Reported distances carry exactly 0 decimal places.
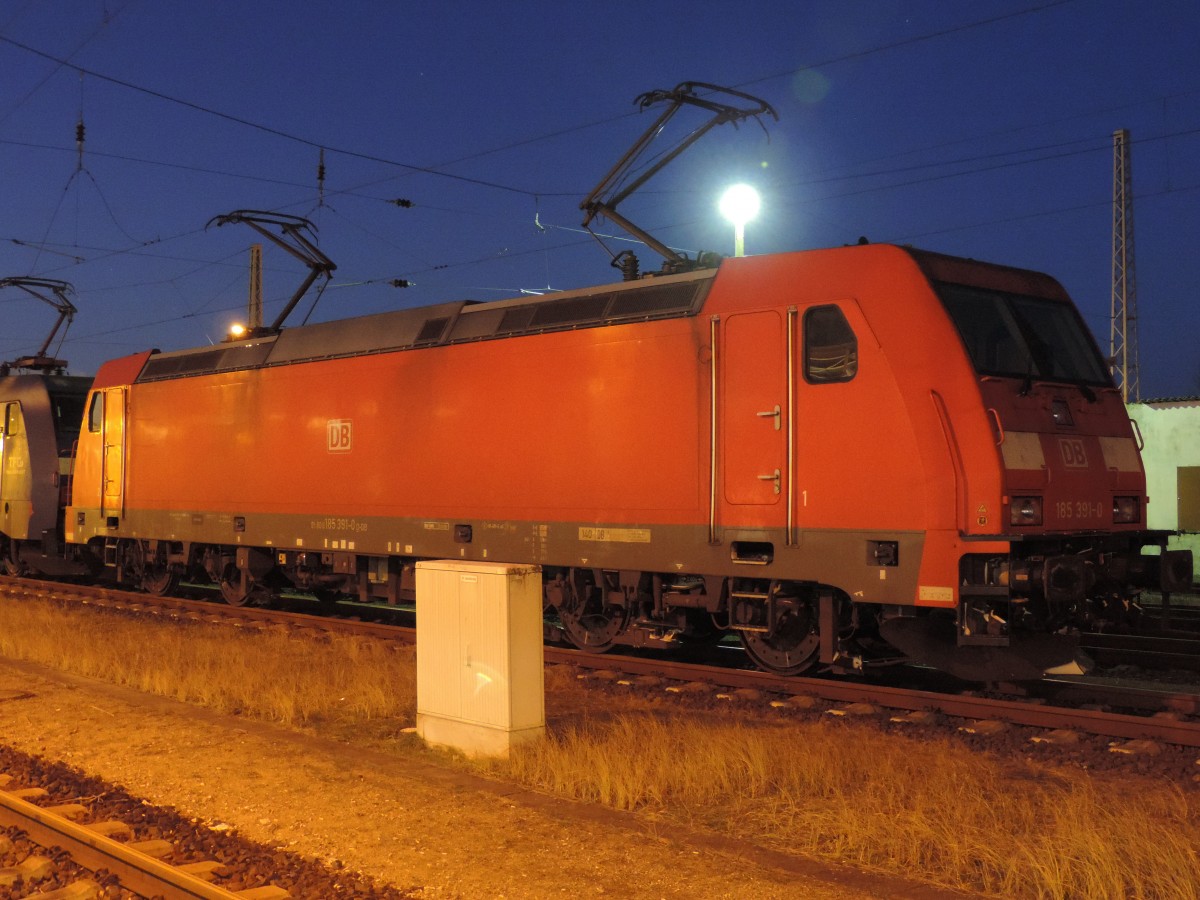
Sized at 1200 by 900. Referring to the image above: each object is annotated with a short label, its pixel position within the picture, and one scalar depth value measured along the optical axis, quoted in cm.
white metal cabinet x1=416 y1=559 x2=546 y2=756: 815
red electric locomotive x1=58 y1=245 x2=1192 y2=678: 923
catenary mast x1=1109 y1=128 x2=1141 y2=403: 2850
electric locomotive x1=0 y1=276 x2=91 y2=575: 2189
